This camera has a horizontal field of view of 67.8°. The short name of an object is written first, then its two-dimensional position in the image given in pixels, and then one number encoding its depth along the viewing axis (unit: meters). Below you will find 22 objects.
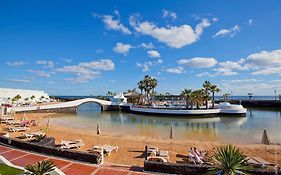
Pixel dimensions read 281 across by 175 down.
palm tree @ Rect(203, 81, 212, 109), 58.28
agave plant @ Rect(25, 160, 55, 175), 7.71
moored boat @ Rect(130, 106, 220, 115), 52.90
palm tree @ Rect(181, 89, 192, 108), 57.84
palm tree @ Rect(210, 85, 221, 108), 60.12
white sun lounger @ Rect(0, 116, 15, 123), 30.93
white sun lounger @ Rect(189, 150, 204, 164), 13.12
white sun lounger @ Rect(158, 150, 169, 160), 14.21
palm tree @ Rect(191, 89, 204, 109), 56.53
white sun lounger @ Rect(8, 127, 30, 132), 24.34
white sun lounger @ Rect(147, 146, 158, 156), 15.23
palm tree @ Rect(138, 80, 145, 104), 74.56
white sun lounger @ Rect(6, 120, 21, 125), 29.20
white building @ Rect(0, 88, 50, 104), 71.09
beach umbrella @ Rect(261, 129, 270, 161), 11.95
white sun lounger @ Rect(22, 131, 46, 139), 20.96
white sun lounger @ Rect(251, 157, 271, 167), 11.64
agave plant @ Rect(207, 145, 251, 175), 7.19
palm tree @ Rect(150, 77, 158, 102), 74.00
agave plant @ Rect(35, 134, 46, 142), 16.23
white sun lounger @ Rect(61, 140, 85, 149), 17.10
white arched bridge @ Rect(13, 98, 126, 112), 53.25
